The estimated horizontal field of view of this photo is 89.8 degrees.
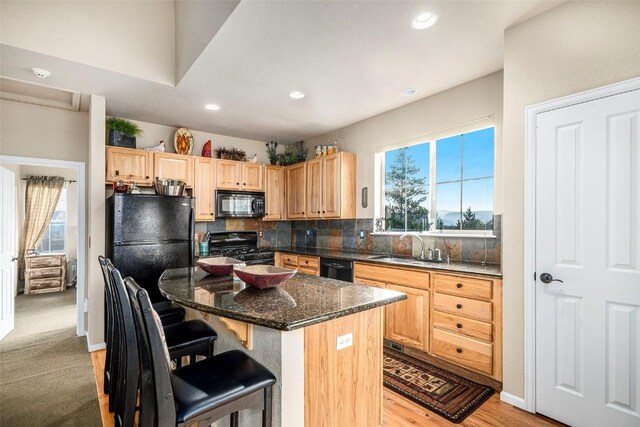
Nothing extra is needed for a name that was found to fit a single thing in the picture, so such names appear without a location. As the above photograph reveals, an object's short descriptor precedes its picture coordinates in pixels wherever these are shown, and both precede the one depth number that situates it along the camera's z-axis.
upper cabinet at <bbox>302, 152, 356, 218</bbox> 4.32
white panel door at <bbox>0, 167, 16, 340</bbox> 3.57
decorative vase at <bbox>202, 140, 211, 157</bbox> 4.58
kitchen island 1.41
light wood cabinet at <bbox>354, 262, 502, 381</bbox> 2.52
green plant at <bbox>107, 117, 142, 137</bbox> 3.83
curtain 6.01
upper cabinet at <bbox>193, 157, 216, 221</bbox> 4.35
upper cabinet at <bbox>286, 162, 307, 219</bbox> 4.84
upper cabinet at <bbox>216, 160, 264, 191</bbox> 4.59
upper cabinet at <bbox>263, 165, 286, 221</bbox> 5.04
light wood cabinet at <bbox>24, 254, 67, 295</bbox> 5.82
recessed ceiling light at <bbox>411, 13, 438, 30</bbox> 2.10
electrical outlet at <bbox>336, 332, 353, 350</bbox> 1.60
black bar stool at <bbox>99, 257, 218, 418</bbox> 1.82
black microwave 4.55
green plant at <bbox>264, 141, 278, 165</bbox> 5.32
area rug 2.27
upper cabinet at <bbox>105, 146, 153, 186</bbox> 3.72
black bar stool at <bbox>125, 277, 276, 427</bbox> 1.20
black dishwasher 3.71
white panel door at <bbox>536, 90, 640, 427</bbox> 1.82
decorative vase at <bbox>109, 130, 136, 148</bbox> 3.78
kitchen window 3.20
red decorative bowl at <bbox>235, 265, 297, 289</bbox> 1.74
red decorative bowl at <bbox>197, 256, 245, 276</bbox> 2.24
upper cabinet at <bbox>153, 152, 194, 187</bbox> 4.05
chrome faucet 3.58
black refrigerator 3.28
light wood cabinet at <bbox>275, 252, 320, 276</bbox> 4.16
